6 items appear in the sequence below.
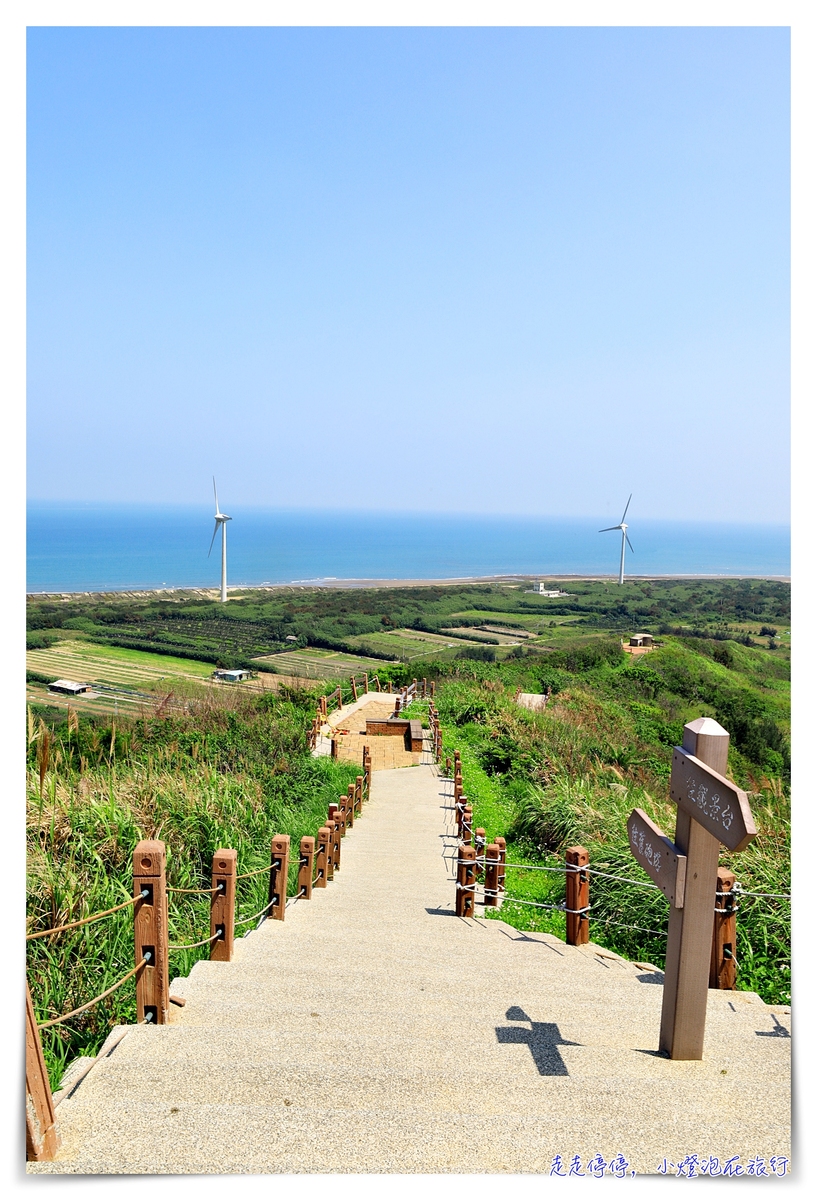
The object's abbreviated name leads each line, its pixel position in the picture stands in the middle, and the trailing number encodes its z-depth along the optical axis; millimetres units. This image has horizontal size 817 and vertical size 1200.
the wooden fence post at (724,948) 4723
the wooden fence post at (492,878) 6957
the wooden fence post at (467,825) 8328
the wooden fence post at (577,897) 5676
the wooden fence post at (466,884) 6465
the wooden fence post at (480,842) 7289
